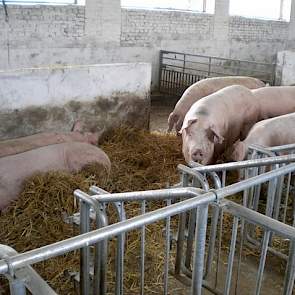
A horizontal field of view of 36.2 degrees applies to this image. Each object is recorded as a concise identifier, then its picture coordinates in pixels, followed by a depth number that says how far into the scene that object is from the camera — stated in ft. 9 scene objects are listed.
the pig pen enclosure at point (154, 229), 7.50
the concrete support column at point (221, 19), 40.57
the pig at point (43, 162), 13.85
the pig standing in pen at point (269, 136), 15.85
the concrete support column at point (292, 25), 48.21
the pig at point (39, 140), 15.70
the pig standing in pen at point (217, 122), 16.88
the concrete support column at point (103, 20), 31.58
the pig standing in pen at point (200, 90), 21.38
